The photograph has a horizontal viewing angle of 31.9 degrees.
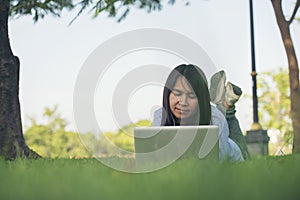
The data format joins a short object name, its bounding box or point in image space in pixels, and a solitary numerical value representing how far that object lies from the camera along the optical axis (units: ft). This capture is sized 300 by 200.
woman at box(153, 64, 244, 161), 16.58
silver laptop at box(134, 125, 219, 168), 11.35
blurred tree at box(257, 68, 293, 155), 106.73
